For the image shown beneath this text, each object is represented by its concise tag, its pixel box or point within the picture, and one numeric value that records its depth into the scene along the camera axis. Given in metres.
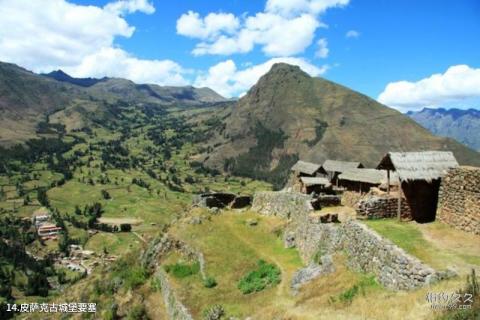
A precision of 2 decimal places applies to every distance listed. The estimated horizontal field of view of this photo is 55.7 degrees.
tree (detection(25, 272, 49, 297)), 142.35
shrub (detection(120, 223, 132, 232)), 194.56
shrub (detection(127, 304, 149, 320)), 31.99
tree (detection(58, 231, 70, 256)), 180.00
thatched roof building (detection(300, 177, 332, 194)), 52.45
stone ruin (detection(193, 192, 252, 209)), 47.34
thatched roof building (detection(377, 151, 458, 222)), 27.62
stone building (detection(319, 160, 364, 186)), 56.78
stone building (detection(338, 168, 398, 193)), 42.25
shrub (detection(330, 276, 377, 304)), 18.76
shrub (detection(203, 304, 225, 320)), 24.61
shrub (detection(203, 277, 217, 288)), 30.49
